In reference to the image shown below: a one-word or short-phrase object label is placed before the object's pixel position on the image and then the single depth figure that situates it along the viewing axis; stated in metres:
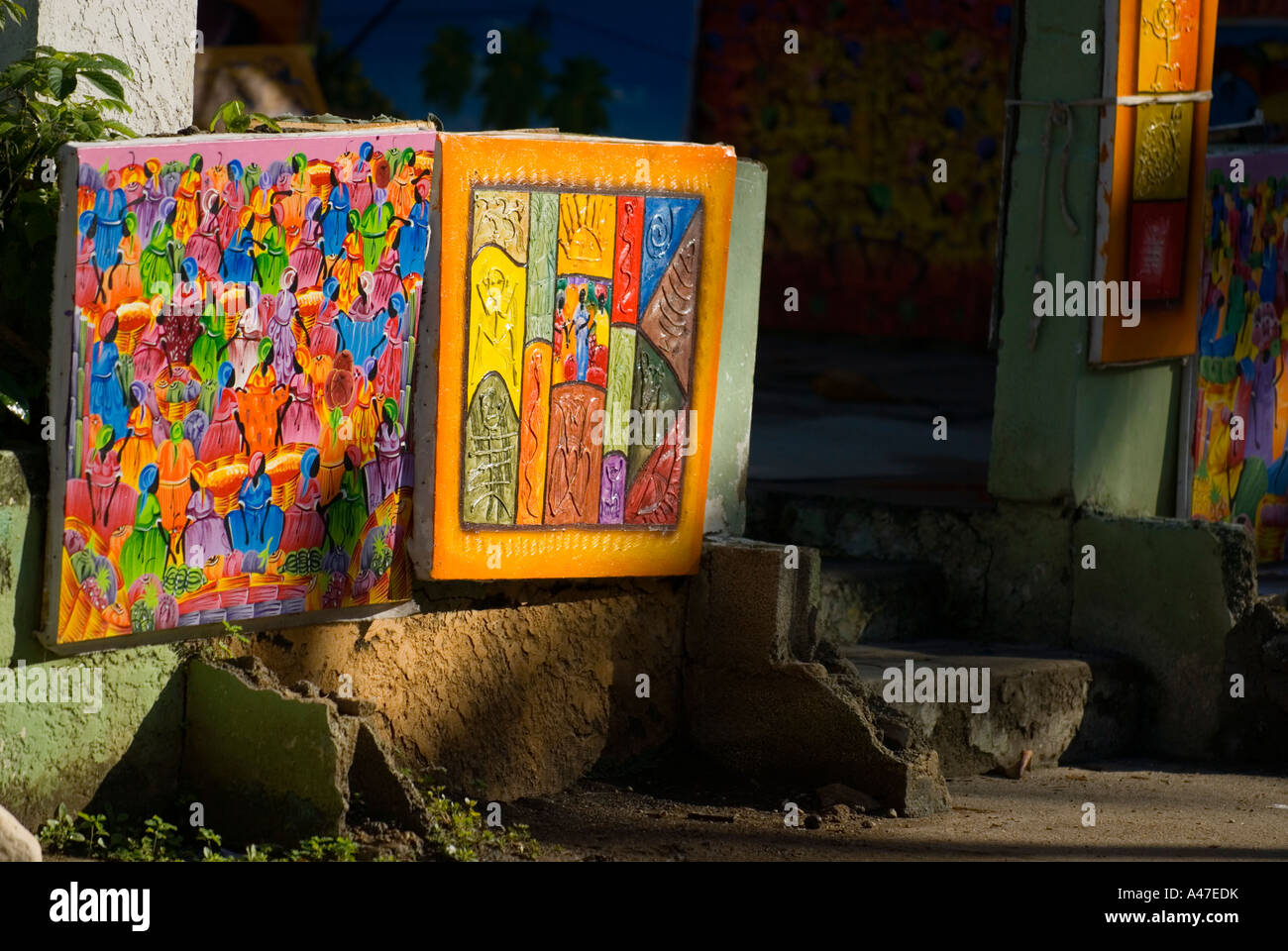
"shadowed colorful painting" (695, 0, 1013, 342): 12.48
